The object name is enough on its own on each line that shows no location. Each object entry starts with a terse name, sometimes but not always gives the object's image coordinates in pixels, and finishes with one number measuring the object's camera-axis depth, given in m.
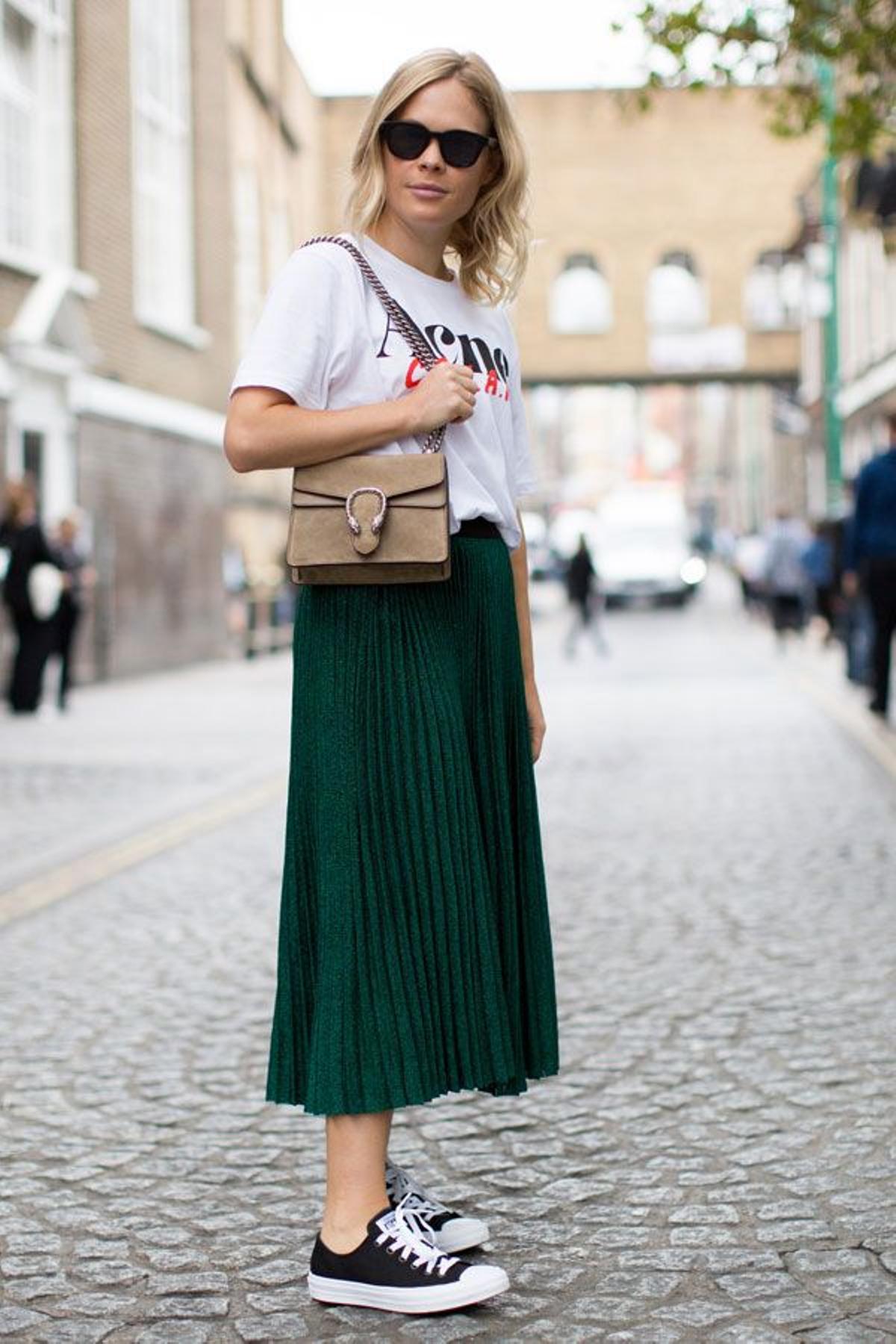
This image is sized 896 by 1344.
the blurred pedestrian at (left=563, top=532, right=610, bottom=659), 25.69
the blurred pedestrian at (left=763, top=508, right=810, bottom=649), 25.20
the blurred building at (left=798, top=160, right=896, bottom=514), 31.81
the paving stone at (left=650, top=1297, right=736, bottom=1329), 3.03
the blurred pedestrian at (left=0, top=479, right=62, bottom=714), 15.30
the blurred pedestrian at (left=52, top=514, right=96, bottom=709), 15.80
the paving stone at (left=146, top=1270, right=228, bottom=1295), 3.20
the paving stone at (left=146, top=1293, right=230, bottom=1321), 3.09
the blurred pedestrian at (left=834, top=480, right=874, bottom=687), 13.60
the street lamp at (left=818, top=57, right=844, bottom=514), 27.02
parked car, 41.81
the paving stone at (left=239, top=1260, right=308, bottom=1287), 3.24
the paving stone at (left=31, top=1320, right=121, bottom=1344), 2.99
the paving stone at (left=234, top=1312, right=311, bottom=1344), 2.99
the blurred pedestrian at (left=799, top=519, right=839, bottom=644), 24.78
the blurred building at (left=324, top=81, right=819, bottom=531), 43.81
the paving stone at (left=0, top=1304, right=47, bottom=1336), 3.04
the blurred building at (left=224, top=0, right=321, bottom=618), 29.09
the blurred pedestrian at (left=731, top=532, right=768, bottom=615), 34.00
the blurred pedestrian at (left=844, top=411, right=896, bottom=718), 12.34
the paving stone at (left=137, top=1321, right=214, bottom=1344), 2.97
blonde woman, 3.07
